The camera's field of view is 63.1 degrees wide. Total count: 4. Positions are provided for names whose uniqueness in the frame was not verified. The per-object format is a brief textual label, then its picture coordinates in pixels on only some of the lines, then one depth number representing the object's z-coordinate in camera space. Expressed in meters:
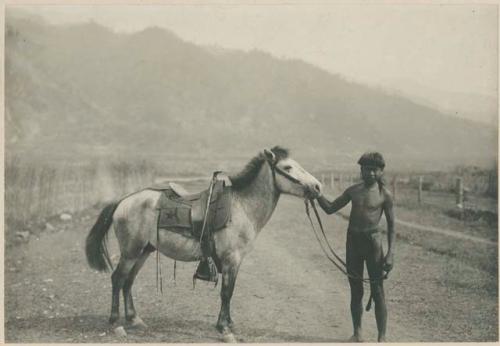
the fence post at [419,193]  12.61
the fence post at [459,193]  11.61
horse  4.78
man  4.50
